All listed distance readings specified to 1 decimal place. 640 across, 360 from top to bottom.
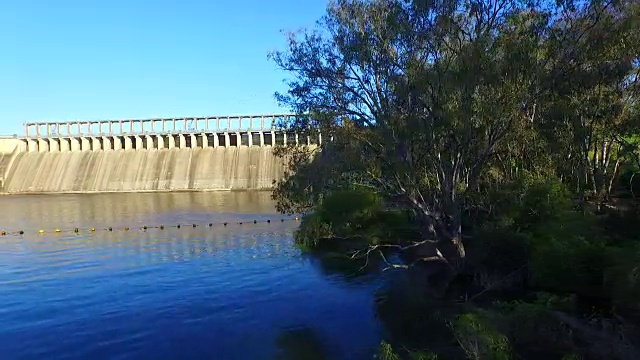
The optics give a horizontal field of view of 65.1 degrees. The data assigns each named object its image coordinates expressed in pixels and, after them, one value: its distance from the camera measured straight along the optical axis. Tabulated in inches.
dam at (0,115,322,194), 4173.2
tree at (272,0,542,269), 734.5
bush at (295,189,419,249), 1311.5
